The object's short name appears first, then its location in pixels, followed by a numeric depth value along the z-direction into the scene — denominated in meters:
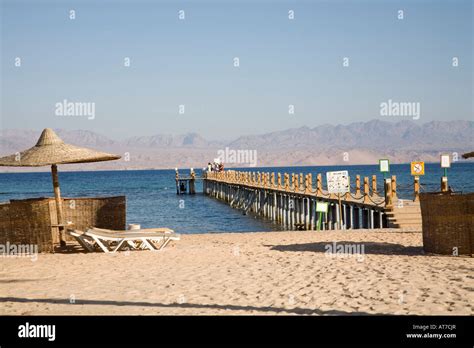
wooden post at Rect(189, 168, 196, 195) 68.69
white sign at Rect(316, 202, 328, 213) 19.36
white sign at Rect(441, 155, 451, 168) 20.62
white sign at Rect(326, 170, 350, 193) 19.39
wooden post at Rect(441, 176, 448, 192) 19.16
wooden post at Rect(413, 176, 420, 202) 21.81
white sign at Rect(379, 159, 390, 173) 21.49
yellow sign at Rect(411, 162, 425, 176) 21.67
